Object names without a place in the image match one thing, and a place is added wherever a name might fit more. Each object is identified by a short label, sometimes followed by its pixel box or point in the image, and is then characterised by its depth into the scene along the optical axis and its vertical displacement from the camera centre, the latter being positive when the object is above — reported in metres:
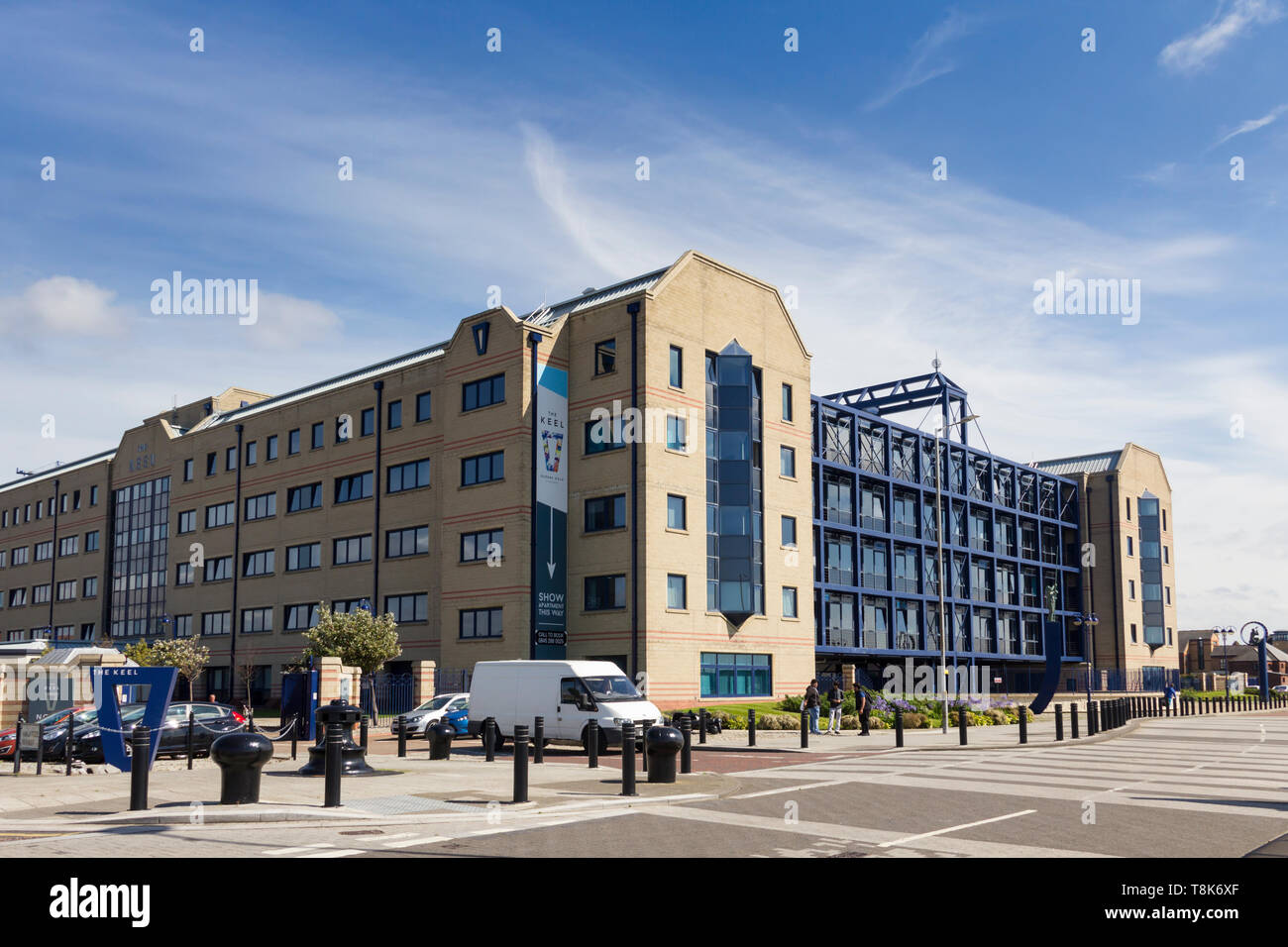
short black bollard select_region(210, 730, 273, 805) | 14.02 -1.75
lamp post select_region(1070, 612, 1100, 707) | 78.71 -1.02
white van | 25.14 -1.77
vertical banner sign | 41.22 +3.89
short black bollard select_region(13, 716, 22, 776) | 20.45 -2.34
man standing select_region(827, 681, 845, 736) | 32.47 -2.51
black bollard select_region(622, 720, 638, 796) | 15.70 -2.04
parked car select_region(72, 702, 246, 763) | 23.98 -2.34
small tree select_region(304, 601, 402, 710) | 40.78 -0.58
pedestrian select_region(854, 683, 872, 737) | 31.33 -2.45
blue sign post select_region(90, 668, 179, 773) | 20.17 -1.39
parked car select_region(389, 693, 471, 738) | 31.53 -2.56
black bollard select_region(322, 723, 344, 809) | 13.80 -1.73
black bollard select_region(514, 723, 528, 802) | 14.81 -1.92
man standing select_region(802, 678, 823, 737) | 31.73 -2.26
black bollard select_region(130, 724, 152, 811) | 13.98 -1.78
